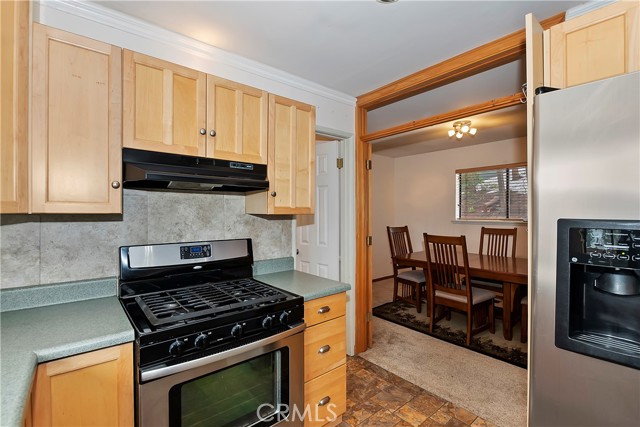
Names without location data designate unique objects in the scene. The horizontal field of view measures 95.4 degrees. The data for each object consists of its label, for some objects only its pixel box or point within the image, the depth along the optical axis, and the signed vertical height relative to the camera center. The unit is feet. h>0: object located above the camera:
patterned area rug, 8.92 -4.32
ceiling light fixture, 11.31 +3.37
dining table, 9.30 -1.93
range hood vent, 4.54 +0.67
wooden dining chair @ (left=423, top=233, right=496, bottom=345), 9.57 -2.61
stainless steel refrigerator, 3.02 +0.06
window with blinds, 14.26 +1.14
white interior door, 9.45 -0.30
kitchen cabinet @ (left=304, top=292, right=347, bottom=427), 5.49 -2.88
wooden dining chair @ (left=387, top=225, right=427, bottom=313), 12.50 -2.75
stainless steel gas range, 3.74 -1.86
